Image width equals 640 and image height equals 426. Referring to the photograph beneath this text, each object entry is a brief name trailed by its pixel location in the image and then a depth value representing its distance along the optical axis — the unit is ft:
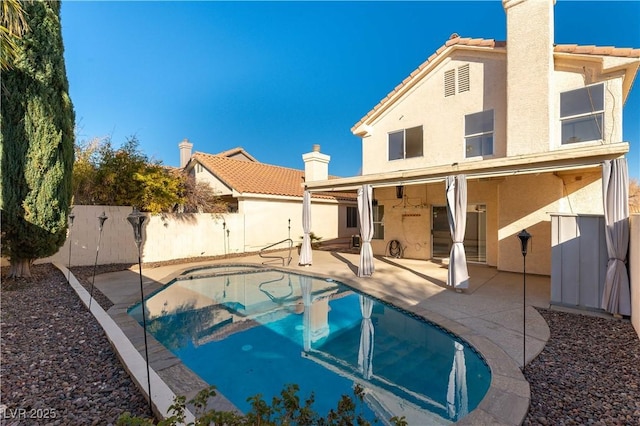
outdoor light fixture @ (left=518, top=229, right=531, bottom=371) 15.25
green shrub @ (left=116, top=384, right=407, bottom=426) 7.14
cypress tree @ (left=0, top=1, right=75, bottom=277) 23.58
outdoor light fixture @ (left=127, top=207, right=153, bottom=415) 13.42
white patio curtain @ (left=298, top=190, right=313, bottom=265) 39.19
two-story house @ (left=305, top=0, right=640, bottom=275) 27.35
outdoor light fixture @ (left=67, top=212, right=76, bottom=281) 28.51
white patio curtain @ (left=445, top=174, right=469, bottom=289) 25.90
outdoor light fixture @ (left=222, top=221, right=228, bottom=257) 49.79
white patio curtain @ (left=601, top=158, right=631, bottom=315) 19.10
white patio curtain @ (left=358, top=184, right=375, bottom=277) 32.89
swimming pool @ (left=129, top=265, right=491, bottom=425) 13.51
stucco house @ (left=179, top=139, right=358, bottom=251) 52.34
